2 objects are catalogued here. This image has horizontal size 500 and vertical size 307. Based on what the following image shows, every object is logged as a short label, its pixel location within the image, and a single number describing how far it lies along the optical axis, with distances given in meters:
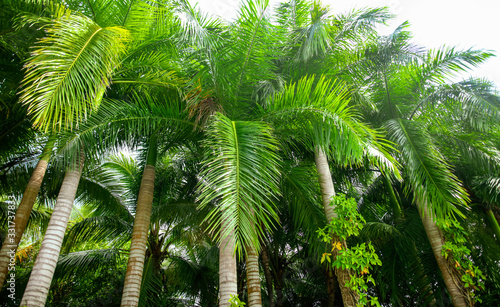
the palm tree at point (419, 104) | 5.65
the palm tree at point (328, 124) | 4.66
